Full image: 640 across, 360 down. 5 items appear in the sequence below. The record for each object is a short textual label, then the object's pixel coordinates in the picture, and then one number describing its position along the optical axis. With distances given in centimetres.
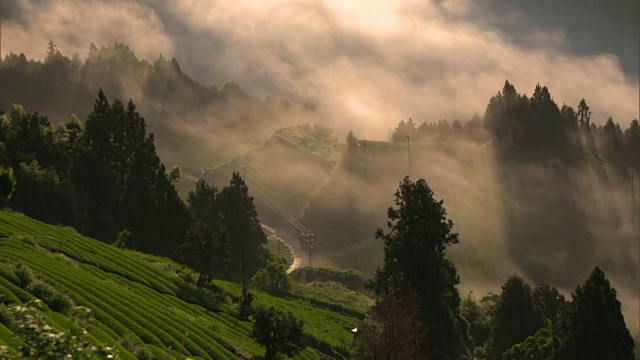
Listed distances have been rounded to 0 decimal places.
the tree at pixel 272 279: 12344
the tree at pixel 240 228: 14050
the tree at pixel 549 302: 13638
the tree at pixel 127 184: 11931
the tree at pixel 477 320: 12531
